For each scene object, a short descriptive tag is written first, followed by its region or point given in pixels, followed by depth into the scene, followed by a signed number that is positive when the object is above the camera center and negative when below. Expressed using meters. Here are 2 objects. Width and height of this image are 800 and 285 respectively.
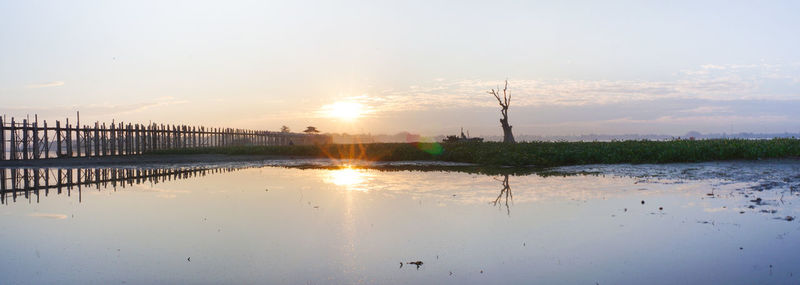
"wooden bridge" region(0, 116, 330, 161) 35.38 +1.87
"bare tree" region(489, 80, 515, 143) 45.02 +2.21
